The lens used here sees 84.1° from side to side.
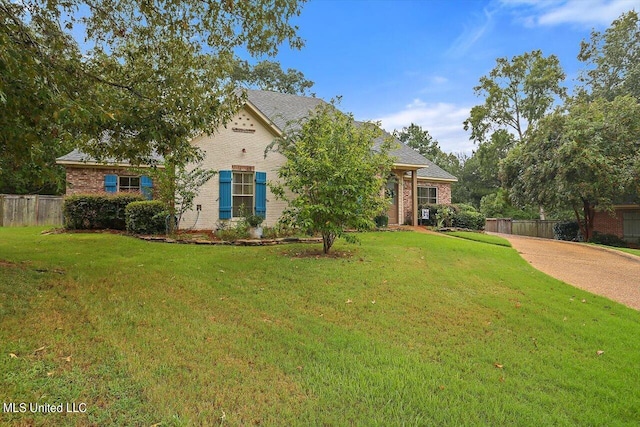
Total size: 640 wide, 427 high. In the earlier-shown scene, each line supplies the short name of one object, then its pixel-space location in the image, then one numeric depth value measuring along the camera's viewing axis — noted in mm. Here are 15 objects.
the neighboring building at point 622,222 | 19406
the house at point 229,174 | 11992
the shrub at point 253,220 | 11016
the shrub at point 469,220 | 16453
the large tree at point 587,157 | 15383
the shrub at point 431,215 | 17078
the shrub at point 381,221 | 14398
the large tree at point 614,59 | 24156
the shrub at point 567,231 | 19952
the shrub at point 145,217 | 10609
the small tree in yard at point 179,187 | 10518
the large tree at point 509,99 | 28172
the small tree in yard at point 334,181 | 7832
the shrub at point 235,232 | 10731
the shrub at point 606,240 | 17969
